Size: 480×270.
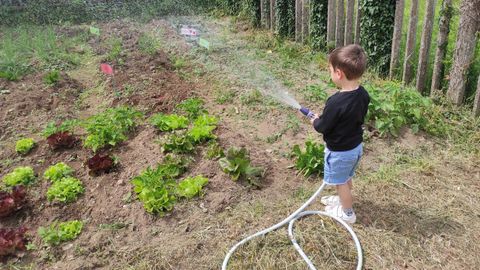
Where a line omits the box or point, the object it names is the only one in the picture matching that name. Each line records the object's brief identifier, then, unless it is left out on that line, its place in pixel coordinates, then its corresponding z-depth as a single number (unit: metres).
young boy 3.04
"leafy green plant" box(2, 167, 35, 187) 4.34
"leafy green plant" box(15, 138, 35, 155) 4.84
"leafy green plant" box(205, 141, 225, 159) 4.36
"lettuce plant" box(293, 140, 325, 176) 4.13
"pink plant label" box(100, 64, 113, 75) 5.58
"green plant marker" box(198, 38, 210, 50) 6.36
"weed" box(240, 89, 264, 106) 5.60
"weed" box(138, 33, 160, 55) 7.14
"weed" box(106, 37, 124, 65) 6.90
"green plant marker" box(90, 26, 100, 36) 7.34
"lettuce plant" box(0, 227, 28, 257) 3.46
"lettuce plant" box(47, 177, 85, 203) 4.05
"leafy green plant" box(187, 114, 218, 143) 4.59
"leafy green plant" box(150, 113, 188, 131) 4.87
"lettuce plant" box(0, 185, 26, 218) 3.88
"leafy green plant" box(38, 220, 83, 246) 3.57
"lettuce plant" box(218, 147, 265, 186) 4.04
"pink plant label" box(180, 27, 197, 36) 6.53
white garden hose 3.21
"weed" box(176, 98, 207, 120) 5.20
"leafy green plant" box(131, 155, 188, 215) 3.75
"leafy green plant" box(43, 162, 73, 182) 4.33
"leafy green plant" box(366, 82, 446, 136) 4.67
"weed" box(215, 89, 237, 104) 5.68
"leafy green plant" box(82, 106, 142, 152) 4.71
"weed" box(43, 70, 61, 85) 6.28
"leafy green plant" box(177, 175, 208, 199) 3.92
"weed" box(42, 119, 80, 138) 5.02
